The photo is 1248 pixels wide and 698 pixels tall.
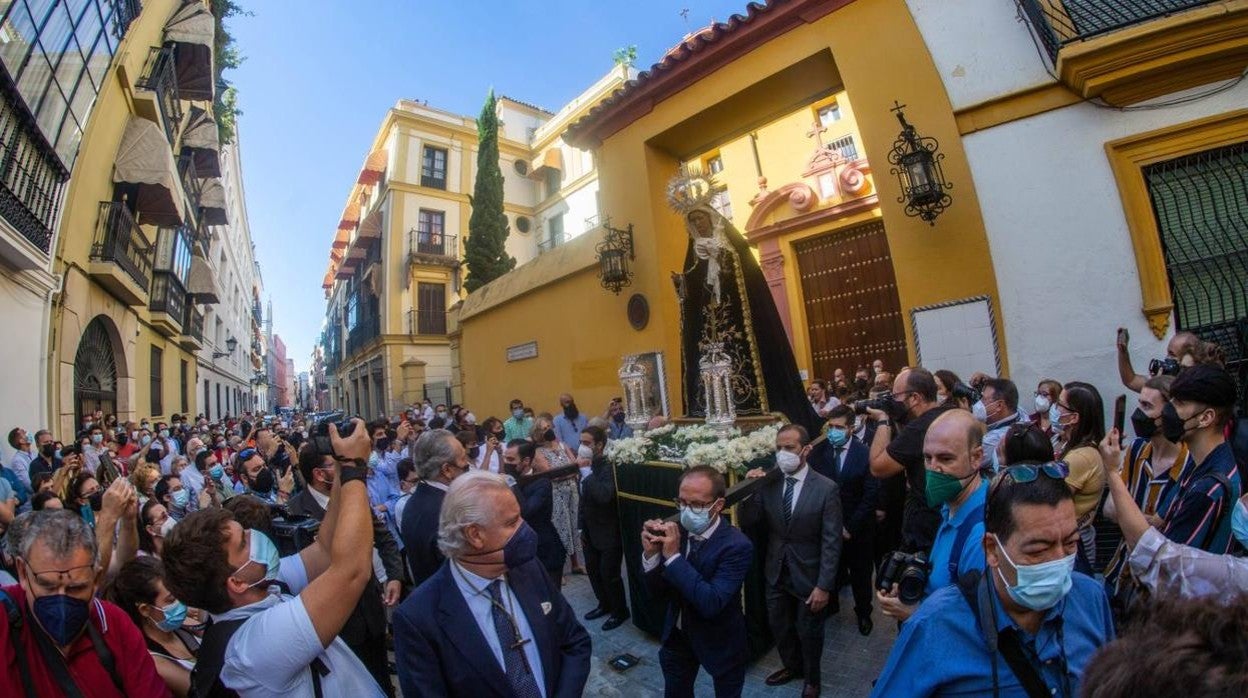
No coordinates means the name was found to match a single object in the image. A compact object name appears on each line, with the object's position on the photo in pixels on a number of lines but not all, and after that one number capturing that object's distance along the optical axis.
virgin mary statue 5.73
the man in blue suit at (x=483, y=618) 1.89
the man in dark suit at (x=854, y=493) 4.39
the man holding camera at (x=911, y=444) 3.29
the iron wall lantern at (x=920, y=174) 6.23
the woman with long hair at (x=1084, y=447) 2.85
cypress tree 19.88
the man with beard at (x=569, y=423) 9.54
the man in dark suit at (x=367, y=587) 2.96
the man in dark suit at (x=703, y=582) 2.74
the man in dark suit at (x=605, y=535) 4.88
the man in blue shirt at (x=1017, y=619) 1.42
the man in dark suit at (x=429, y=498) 3.39
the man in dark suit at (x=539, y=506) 4.60
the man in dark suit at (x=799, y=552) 3.49
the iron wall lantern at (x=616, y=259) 9.45
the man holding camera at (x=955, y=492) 2.19
